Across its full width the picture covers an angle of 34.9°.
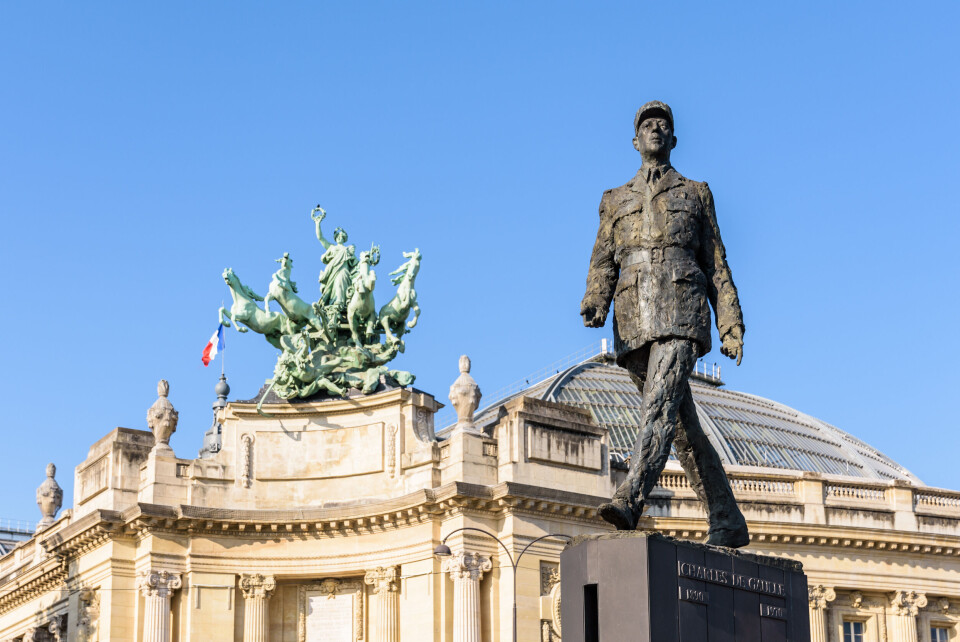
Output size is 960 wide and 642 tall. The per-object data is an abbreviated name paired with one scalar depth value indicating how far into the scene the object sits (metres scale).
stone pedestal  13.95
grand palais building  43.75
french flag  51.75
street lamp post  36.75
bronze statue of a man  15.08
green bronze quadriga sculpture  48.53
